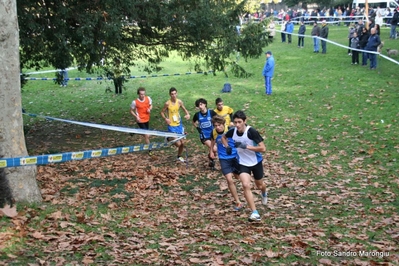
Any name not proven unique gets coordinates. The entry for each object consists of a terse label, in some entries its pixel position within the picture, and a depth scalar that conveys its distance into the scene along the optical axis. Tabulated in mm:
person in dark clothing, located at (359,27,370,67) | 25938
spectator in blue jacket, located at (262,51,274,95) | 22562
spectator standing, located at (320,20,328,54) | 31961
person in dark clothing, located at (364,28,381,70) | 24234
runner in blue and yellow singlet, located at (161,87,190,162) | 13453
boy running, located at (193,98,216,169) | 12336
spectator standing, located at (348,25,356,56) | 28506
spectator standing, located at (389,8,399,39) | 33375
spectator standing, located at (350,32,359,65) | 27000
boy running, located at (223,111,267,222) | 8859
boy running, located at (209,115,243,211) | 9875
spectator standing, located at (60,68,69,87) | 16303
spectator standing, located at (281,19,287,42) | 40906
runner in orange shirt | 14344
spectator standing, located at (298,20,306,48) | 36166
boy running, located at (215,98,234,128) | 11891
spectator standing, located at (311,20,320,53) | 32281
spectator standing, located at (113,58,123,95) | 16297
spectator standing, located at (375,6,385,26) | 36516
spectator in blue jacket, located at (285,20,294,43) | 41025
